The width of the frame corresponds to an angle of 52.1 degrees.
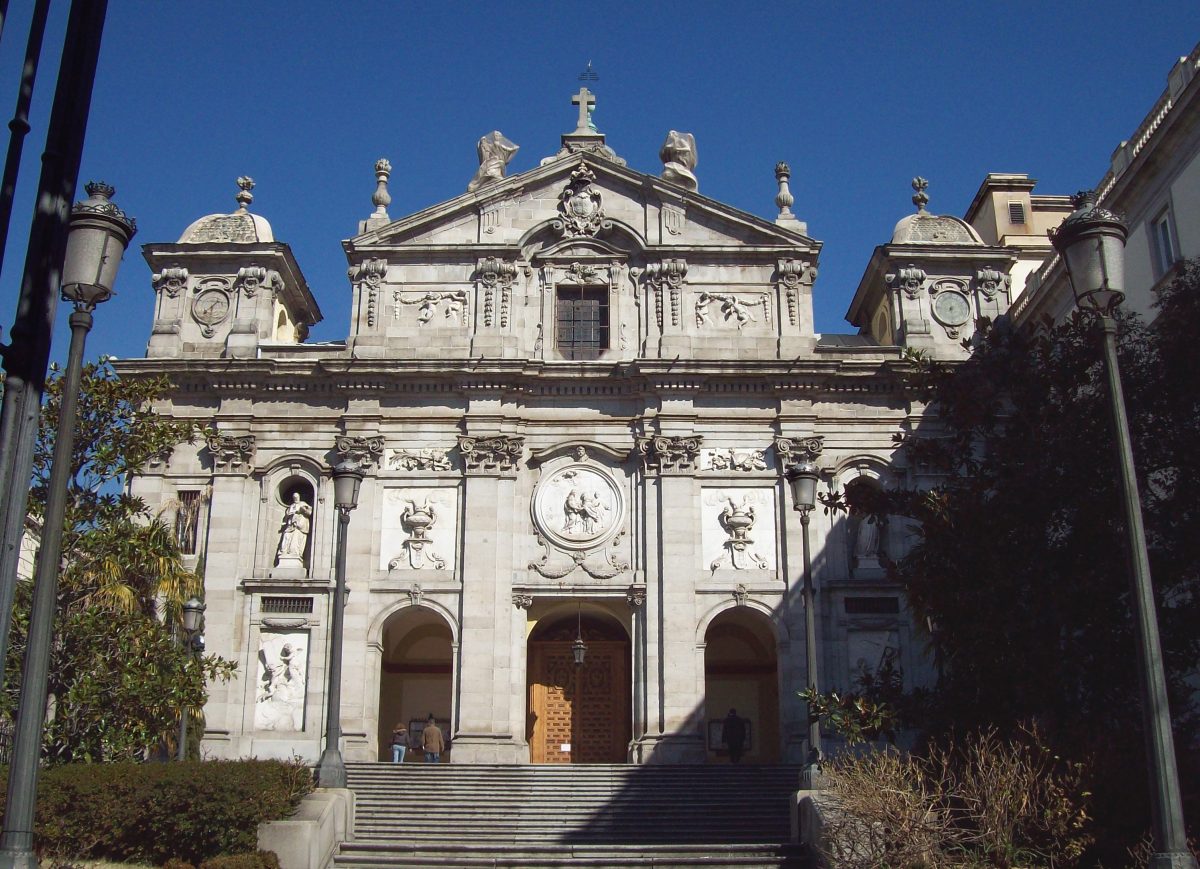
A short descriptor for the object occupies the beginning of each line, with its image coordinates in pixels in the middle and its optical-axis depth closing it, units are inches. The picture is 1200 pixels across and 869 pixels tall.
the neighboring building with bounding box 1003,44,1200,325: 971.3
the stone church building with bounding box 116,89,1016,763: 1182.3
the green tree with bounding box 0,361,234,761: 860.6
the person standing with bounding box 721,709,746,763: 1170.0
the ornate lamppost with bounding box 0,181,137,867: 317.7
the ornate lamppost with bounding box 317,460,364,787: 826.8
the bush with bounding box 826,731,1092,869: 609.6
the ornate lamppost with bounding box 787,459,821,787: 831.1
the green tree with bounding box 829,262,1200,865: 734.5
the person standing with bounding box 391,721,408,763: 1130.0
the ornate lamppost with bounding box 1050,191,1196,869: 416.5
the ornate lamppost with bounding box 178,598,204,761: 964.0
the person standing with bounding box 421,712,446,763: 1127.0
